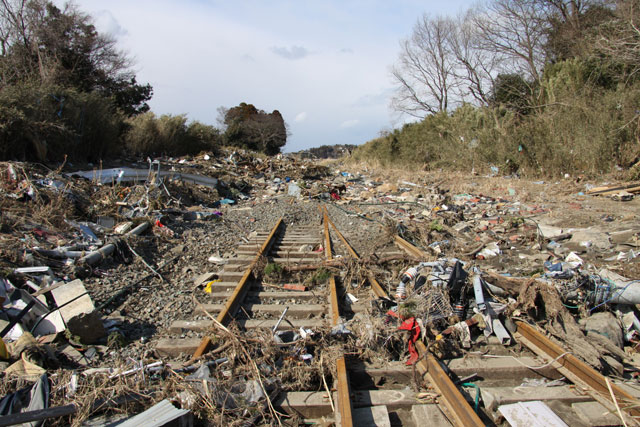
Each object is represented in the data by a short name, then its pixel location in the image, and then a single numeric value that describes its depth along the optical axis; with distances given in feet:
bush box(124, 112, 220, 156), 65.51
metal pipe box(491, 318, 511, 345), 12.86
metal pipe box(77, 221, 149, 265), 21.24
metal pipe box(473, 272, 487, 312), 13.93
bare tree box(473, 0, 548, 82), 79.25
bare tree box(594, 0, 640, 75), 40.50
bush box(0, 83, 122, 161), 35.78
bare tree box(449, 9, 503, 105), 93.36
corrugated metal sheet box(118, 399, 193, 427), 8.72
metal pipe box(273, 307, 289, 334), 13.32
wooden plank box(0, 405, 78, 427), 8.22
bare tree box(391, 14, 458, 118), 115.44
